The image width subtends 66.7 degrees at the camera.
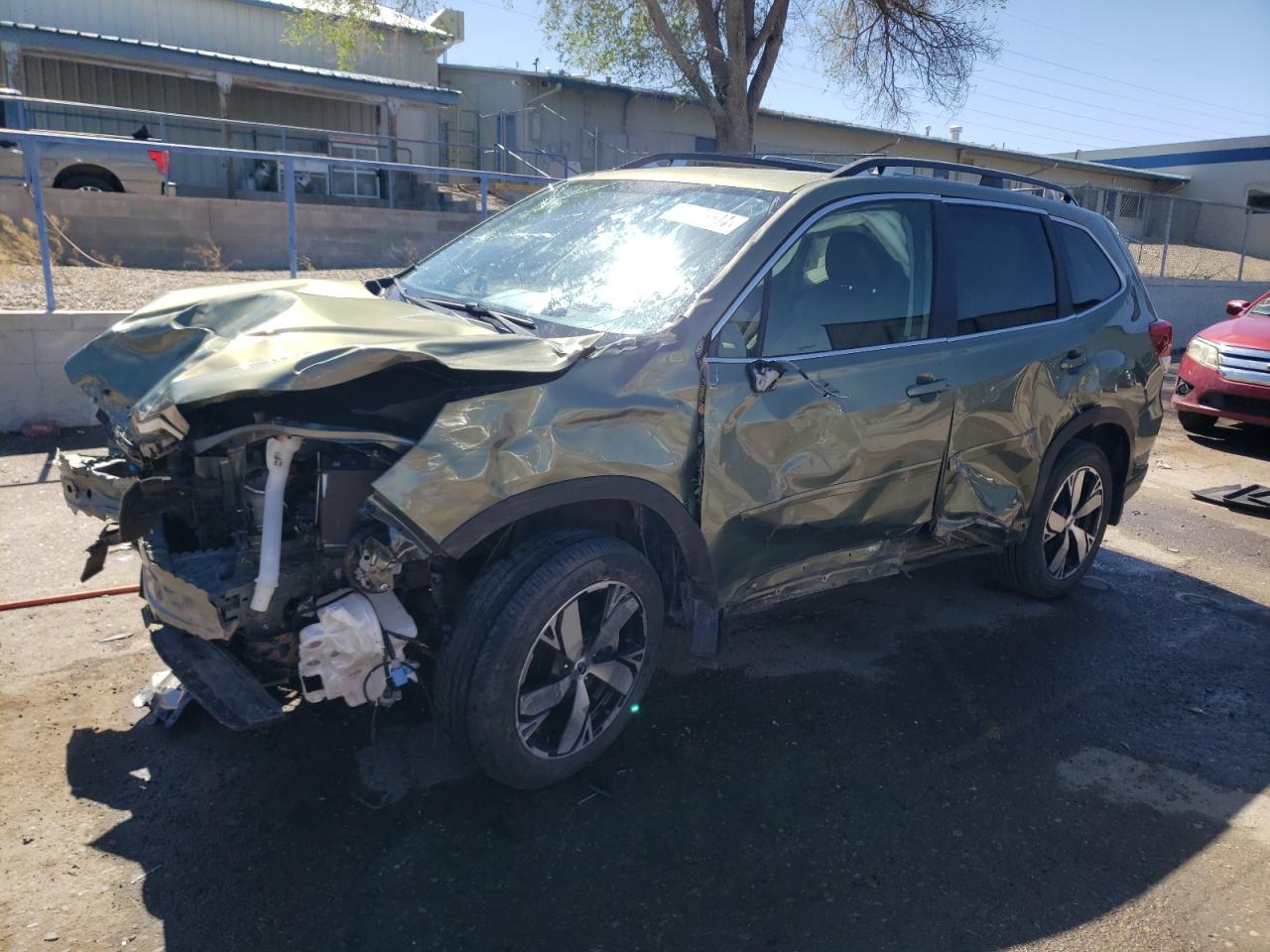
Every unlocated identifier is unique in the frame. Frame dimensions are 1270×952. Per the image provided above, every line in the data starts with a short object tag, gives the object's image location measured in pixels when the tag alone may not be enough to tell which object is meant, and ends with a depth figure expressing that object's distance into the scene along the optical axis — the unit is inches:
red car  362.3
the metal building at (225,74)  800.3
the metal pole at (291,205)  316.5
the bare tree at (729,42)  613.3
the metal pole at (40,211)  269.9
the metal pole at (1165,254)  666.4
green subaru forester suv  113.7
